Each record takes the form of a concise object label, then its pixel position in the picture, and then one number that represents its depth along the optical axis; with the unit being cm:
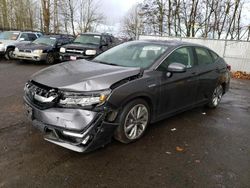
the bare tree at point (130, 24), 3491
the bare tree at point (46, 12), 2447
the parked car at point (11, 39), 1230
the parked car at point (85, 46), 1054
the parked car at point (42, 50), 1102
